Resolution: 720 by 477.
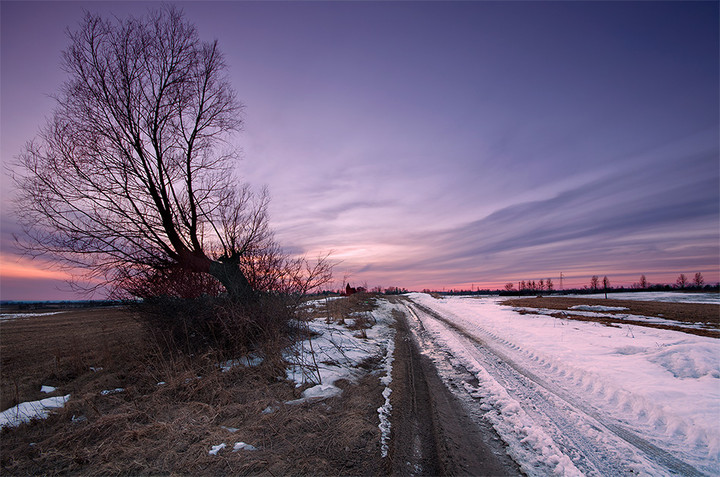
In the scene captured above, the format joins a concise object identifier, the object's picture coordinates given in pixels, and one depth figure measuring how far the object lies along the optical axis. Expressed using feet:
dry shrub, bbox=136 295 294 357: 24.23
